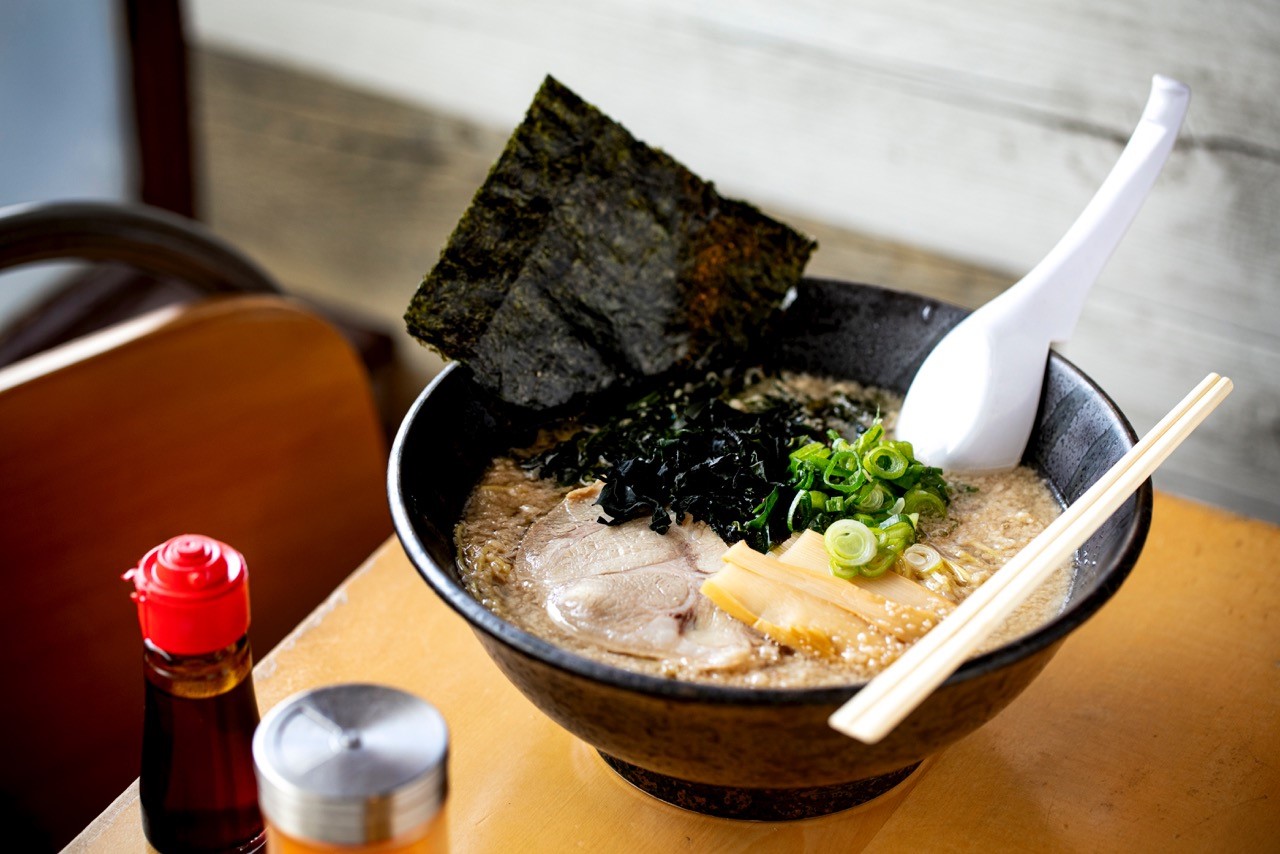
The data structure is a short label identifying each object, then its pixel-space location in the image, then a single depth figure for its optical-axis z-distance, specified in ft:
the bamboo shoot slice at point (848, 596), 1.43
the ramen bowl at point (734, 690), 1.25
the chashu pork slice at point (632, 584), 1.43
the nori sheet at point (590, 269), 1.70
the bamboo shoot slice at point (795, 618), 1.41
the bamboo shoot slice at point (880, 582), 1.46
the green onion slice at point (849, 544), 1.49
